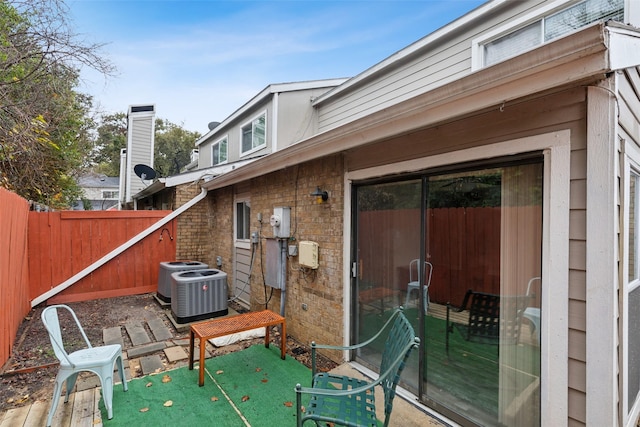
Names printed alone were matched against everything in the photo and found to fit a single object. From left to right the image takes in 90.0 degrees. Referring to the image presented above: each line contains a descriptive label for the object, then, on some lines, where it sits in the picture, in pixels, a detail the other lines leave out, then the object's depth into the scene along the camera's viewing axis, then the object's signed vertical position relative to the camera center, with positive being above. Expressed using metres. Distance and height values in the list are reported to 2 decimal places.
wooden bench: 3.31 -1.25
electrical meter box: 4.61 -0.10
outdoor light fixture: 3.88 +0.27
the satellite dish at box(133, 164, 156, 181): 10.51 +1.41
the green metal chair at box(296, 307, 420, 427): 1.89 -1.23
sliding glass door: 2.10 -0.49
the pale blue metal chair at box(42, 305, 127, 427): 2.61 -1.27
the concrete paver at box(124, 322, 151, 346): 4.44 -1.76
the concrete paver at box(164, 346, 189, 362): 3.93 -1.77
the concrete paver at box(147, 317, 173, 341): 4.62 -1.77
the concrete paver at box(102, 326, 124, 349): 4.42 -1.76
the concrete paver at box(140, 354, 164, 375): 3.62 -1.77
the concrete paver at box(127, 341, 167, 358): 4.03 -1.76
